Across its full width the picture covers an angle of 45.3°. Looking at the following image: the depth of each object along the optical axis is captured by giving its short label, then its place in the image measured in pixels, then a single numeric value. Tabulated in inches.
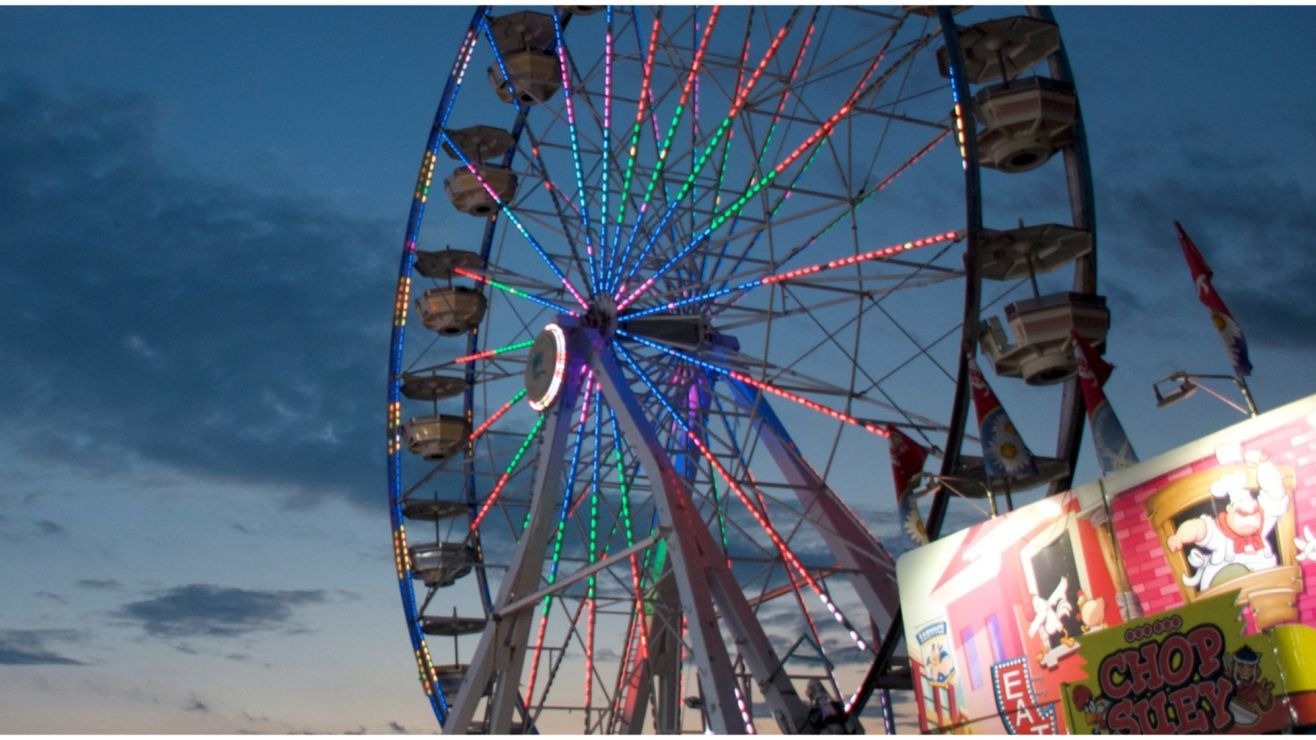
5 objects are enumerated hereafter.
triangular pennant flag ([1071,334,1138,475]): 451.5
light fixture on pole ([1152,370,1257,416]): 399.5
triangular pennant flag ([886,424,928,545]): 542.0
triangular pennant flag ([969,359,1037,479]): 500.4
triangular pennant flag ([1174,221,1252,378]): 422.6
